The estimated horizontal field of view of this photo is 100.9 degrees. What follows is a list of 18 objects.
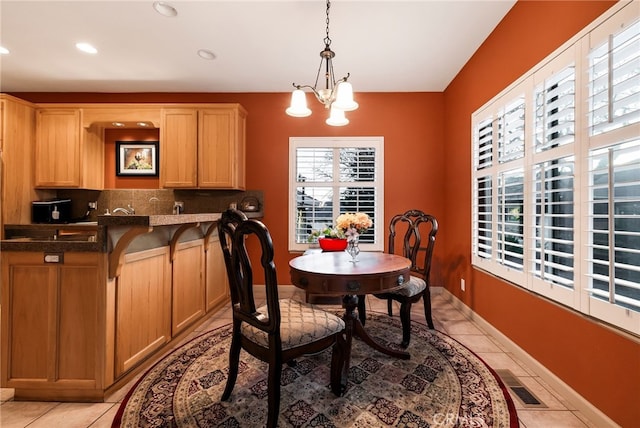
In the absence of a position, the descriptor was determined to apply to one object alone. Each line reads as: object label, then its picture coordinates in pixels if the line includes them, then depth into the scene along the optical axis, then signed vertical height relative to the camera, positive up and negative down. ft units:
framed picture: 12.63 +2.67
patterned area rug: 4.71 -3.63
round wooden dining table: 5.15 -1.29
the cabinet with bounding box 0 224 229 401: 5.23 -2.23
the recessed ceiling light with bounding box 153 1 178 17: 7.26 +5.77
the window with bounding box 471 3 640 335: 4.14 +0.80
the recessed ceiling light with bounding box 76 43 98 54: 9.04 +5.78
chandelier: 6.31 +2.88
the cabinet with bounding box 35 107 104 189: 11.41 +2.80
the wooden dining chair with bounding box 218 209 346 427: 4.25 -2.00
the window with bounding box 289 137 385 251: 12.33 +1.44
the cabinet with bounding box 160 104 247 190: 11.44 +2.95
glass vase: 6.66 -0.79
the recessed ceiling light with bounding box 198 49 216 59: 9.42 +5.81
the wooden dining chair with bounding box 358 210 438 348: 7.16 -2.06
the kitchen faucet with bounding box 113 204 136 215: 12.22 +0.16
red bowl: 8.30 -0.92
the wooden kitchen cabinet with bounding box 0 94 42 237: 10.59 +2.22
